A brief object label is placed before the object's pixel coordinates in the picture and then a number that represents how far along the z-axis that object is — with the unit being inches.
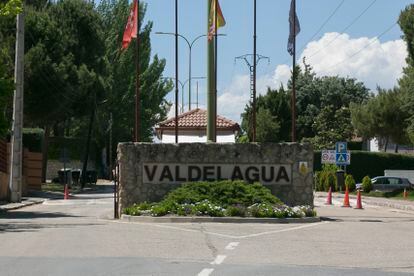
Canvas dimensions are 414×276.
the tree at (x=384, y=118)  2439.7
